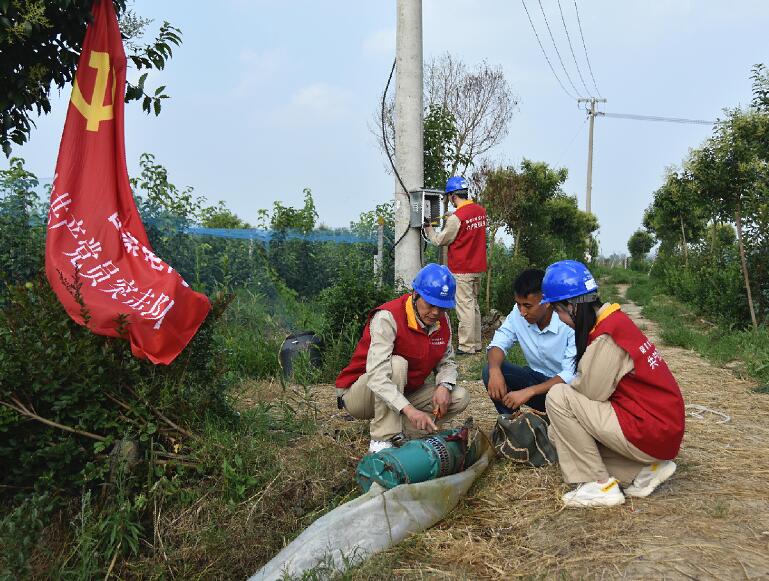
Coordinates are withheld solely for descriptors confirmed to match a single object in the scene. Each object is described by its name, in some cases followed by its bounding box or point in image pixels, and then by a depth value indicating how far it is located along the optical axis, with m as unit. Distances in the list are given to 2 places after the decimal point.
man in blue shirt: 4.13
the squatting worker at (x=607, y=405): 3.25
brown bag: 4.02
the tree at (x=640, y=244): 40.45
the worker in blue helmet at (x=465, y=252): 7.98
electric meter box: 7.60
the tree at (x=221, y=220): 14.04
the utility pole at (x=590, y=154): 38.31
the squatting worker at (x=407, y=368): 3.92
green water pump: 3.45
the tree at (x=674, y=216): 16.64
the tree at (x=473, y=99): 22.56
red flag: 3.88
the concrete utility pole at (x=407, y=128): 7.52
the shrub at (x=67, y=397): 3.69
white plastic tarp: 2.96
